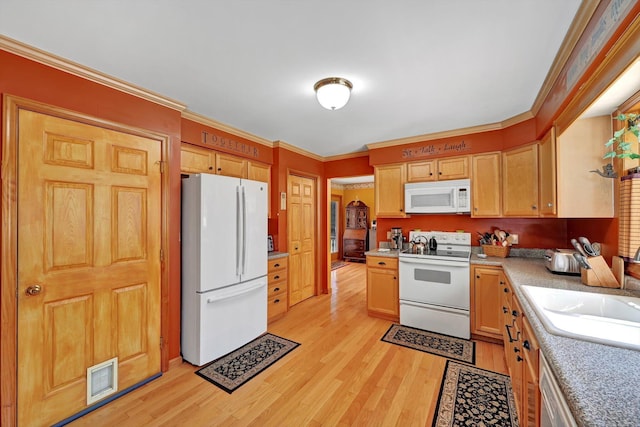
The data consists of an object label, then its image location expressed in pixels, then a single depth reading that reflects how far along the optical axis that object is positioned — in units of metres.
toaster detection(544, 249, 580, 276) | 1.94
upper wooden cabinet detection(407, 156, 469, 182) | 3.23
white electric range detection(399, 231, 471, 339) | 2.84
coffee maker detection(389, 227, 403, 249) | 3.66
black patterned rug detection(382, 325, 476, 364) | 2.53
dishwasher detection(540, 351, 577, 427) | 0.76
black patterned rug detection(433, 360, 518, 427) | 1.71
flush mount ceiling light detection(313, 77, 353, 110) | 2.00
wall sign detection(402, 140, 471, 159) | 3.23
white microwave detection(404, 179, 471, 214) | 3.12
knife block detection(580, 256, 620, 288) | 1.60
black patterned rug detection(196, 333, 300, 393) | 2.17
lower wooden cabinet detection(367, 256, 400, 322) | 3.29
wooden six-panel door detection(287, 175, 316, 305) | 3.92
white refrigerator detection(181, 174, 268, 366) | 2.34
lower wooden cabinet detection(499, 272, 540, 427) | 1.17
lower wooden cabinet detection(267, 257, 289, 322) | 3.27
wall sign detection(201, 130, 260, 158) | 2.88
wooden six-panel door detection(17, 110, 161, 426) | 1.62
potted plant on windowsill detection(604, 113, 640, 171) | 1.37
